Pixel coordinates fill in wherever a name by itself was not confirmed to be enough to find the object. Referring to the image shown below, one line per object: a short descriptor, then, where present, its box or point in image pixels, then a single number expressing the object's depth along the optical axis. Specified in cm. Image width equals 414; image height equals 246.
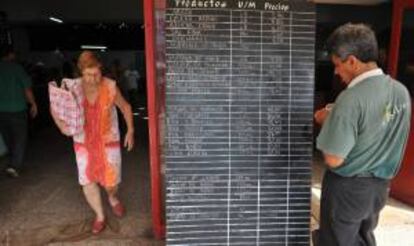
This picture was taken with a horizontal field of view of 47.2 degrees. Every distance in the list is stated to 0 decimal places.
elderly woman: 382
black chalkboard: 306
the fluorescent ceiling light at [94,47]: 1821
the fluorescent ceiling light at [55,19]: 1195
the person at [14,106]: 580
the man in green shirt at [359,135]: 242
